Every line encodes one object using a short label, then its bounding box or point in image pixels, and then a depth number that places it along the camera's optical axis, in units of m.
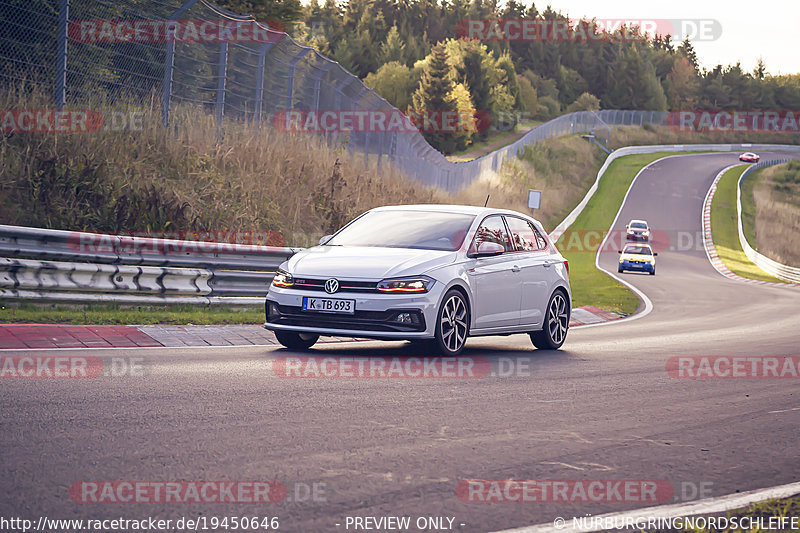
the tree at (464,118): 99.88
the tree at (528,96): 138.25
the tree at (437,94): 95.88
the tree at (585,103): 145.65
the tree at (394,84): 109.75
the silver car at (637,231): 51.38
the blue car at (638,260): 39.91
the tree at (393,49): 128.62
